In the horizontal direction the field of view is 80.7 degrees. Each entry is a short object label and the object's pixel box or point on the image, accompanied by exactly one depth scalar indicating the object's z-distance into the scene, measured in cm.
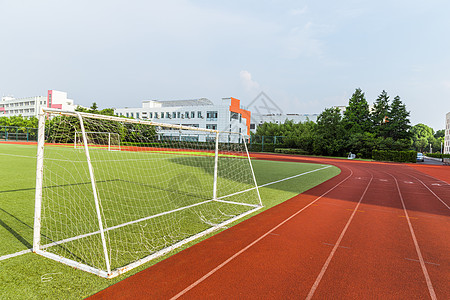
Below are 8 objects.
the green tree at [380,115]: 4353
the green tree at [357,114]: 4378
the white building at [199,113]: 5366
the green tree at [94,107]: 4791
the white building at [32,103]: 8350
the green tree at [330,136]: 3656
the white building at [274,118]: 6856
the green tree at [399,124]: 4250
